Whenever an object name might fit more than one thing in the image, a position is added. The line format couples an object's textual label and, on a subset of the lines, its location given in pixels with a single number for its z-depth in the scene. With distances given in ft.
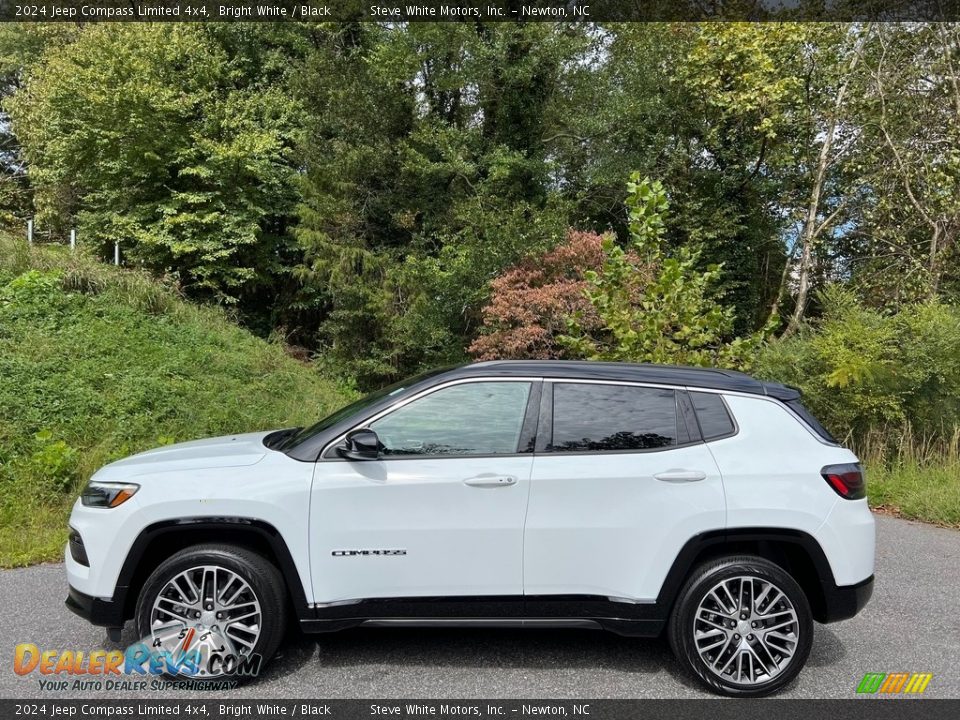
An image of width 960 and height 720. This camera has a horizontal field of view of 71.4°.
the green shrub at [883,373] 27.04
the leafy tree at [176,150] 52.16
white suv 11.53
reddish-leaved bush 41.65
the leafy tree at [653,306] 26.25
